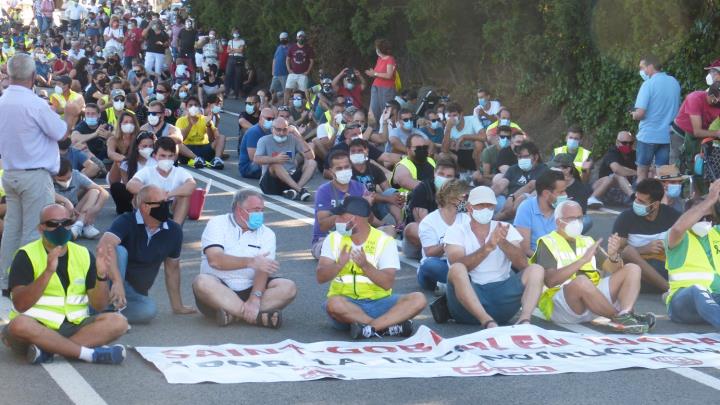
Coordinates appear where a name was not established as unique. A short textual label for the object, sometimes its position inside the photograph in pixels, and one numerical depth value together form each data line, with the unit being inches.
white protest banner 384.5
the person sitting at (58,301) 381.4
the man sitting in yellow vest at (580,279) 452.4
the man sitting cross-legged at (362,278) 436.8
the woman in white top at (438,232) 505.0
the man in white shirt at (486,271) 449.7
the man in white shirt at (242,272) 448.8
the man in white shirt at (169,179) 610.9
